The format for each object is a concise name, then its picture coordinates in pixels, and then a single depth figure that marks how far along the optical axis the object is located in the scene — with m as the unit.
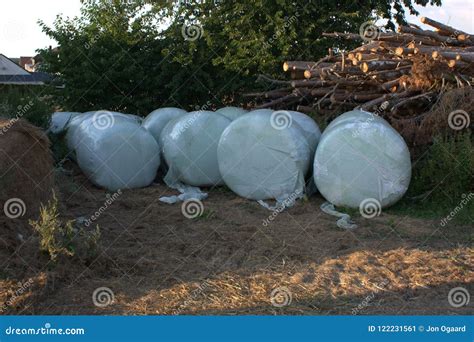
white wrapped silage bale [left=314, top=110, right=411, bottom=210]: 7.51
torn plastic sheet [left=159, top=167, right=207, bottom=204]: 8.00
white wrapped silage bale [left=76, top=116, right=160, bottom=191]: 8.54
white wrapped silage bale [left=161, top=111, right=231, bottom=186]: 8.60
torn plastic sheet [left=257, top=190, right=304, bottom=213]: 7.57
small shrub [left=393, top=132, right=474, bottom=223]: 7.61
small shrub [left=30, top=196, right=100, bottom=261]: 5.13
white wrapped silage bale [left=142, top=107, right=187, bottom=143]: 9.98
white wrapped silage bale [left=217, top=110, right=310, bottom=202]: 7.87
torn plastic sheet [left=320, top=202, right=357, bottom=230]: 6.95
